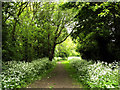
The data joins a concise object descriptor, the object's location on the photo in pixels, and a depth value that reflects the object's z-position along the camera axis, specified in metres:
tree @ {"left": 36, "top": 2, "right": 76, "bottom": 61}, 19.32
